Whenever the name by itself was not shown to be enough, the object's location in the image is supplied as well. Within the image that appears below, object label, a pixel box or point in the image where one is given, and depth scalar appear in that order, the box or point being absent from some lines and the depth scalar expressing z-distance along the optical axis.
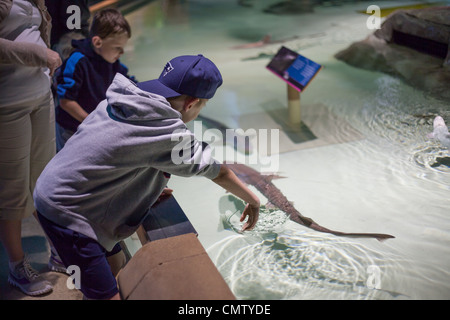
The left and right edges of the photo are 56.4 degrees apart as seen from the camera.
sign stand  4.30
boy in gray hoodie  1.53
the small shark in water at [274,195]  2.85
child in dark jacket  2.82
